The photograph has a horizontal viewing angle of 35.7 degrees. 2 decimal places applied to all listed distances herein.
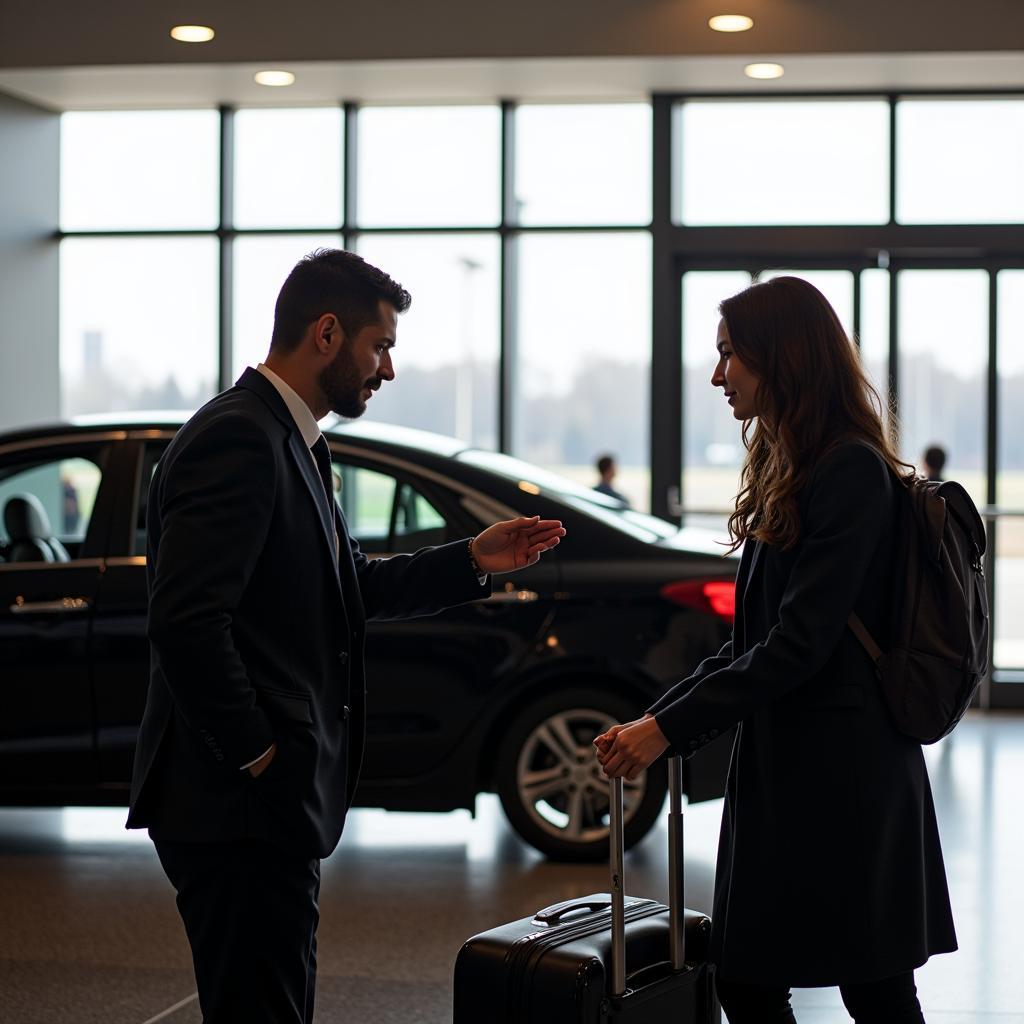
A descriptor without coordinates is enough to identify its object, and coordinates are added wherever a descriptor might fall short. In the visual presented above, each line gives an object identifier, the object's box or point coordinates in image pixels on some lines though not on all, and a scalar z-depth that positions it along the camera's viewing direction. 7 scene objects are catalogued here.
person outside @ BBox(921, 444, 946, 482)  10.01
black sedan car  5.62
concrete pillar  10.83
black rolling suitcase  2.64
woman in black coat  2.51
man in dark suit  2.38
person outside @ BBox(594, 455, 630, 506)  10.34
